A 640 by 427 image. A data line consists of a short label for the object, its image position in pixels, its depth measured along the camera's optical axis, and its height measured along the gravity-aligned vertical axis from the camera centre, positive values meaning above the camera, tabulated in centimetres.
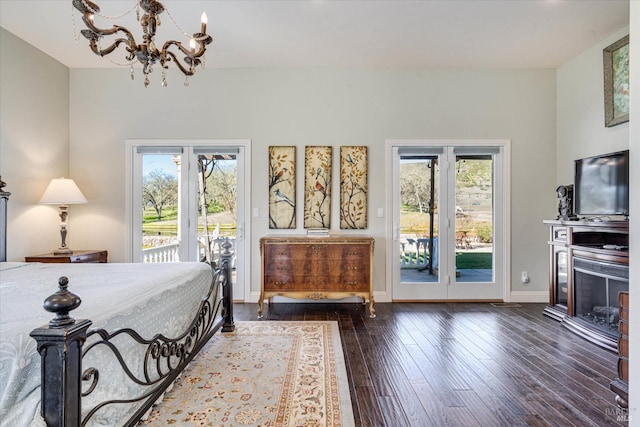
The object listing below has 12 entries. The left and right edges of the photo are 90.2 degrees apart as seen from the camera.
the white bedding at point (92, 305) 112 -46
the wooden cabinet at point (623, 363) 189 -90
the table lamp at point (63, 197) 369 +20
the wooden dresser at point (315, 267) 378 -63
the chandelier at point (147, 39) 185 +111
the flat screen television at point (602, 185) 301 +31
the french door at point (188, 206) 430 +11
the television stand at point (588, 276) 289 -61
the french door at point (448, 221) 430 -8
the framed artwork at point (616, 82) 327 +141
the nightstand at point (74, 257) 354 -50
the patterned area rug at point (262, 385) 187 -119
